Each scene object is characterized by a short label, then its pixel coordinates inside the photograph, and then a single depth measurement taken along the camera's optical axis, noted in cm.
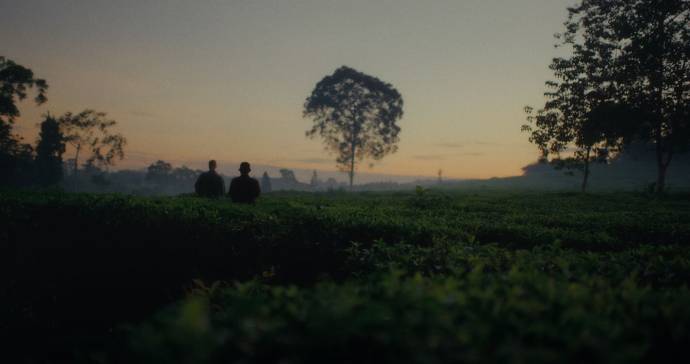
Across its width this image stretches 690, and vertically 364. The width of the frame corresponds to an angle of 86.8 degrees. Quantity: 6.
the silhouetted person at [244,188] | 1023
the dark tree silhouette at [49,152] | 5566
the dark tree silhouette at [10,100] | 3969
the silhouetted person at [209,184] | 1216
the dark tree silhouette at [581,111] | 2308
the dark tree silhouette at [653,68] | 2155
